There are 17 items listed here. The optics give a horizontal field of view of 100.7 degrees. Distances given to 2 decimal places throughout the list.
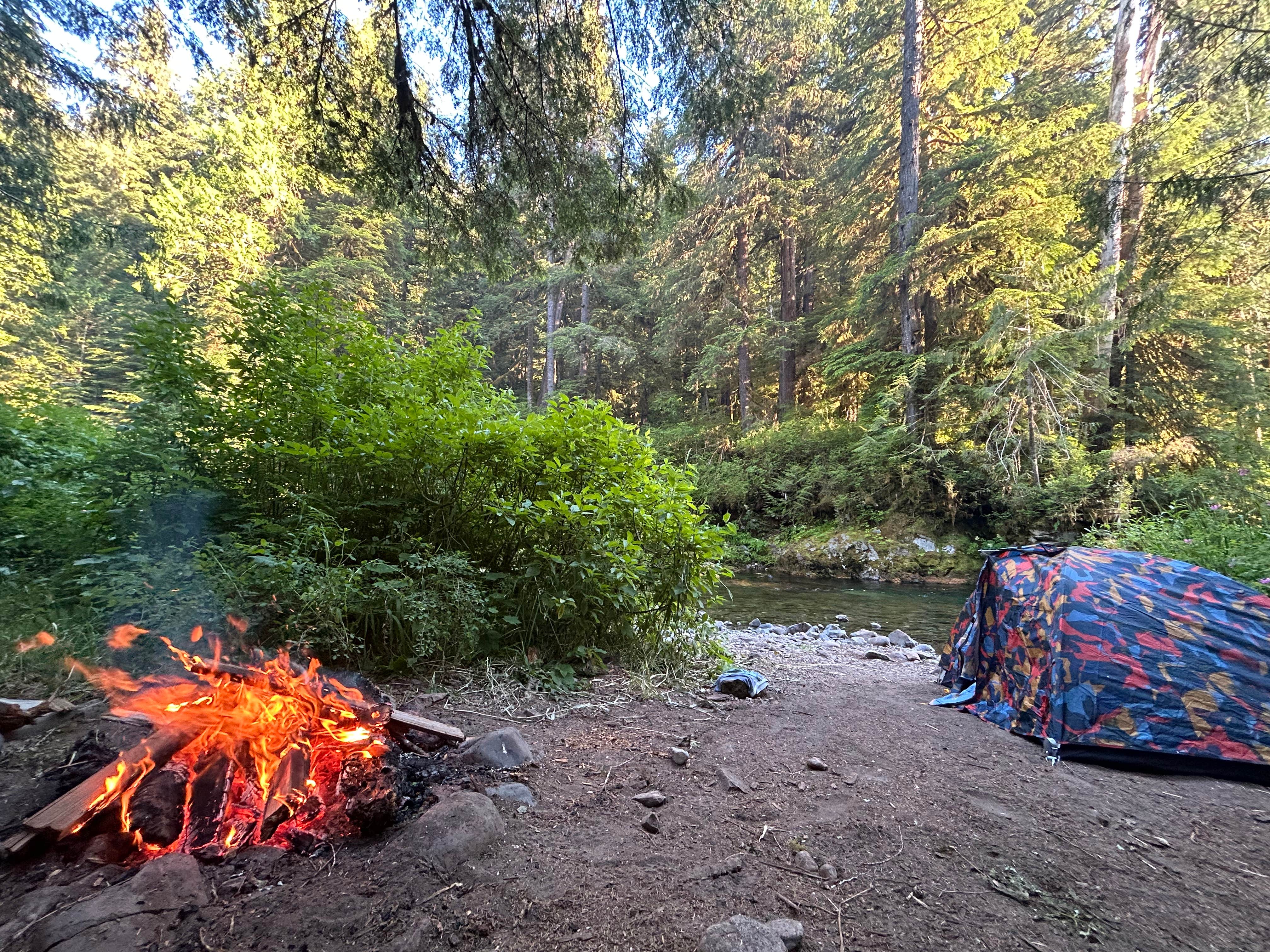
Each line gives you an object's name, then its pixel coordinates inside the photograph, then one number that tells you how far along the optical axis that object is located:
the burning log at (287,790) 1.79
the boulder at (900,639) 6.74
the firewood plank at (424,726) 2.30
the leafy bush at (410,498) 3.07
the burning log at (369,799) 1.75
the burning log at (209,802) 1.69
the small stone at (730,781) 2.32
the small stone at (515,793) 2.07
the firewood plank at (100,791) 1.51
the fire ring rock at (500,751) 2.31
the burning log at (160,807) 1.65
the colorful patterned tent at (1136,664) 2.82
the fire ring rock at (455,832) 1.69
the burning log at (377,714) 2.19
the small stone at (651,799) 2.14
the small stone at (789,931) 1.44
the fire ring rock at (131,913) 1.24
